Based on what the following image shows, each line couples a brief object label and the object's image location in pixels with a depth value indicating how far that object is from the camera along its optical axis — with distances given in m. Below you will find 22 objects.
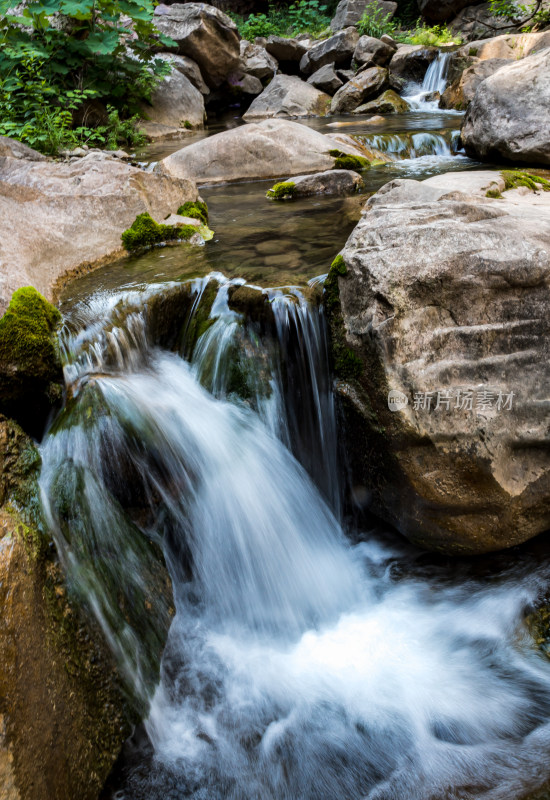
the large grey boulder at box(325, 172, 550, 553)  2.76
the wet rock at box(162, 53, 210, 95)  15.76
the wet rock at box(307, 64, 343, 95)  17.22
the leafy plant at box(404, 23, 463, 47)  18.30
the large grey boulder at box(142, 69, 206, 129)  13.68
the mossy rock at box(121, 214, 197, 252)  5.31
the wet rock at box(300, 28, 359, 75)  18.31
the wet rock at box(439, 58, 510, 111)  11.82
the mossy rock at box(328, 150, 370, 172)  8.53
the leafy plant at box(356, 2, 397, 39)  20.47
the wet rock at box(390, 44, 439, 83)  16.25
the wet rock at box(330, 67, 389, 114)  15.70
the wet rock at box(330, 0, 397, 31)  21.89
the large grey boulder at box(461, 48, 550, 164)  6.96
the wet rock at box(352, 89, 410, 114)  14.56
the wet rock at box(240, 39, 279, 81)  19.19
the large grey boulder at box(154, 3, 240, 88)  15.70
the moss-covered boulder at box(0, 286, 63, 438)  2.89
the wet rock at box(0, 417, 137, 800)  1.69
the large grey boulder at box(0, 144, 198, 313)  4.38
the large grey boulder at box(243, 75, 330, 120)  16.45
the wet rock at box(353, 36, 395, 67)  17.25
